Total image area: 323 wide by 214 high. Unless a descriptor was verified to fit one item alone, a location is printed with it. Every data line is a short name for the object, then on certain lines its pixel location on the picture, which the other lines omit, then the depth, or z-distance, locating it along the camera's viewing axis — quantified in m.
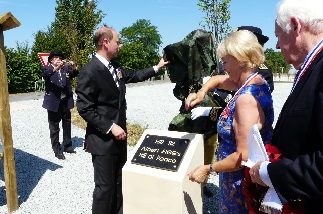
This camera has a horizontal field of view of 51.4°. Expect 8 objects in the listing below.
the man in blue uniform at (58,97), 6.66
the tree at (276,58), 45.75
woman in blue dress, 2.02
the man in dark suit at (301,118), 1.36
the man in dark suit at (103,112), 3.21
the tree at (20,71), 25.33
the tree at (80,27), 13.84
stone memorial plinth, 2.51
